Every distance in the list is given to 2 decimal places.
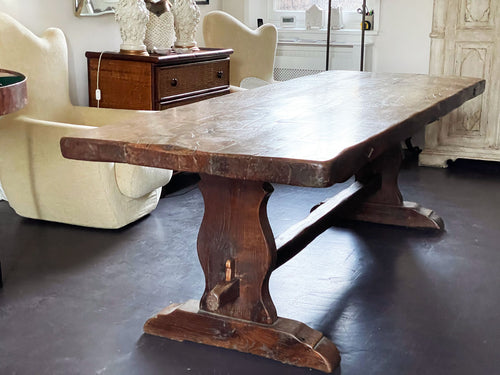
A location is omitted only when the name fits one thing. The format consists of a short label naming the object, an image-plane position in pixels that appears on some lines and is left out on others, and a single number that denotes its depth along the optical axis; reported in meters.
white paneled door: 4.57
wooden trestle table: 1.80
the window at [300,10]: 5.57
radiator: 5.69
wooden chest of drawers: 3.82
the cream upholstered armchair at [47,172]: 3.22
